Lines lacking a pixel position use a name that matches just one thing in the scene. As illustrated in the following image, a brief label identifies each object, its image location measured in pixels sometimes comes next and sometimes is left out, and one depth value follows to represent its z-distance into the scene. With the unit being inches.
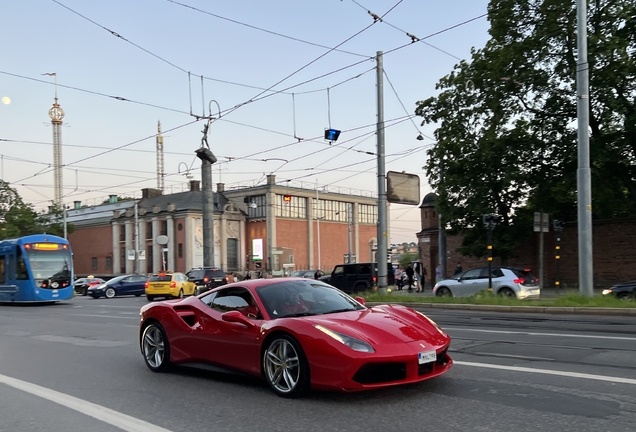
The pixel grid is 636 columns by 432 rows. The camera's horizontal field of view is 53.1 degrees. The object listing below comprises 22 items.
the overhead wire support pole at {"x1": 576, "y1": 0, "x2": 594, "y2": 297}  685.9
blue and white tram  1109.1
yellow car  1305.4
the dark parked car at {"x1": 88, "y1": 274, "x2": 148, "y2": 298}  1599.4
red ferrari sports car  239.6
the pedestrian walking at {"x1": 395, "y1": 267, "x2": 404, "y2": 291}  1468.3
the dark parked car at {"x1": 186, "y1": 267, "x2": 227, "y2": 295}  1330.0
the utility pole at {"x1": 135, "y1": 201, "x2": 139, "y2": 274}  2884.6
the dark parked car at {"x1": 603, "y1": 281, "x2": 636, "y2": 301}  734.5
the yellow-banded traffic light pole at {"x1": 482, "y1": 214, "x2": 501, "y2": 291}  868.7
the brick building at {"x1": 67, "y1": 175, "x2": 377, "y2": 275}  2790.4
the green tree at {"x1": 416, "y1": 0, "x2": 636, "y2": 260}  991.6
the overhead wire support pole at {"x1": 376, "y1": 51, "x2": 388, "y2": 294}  888.9
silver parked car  895.1
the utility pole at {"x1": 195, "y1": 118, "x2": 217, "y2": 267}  1221.7
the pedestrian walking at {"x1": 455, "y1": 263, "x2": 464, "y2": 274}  1311.5
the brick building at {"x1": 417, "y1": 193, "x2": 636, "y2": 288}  1122.7
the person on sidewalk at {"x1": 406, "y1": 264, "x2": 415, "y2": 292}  1392.3
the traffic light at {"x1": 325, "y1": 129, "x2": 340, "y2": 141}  936.9
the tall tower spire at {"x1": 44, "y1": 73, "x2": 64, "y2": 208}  3519.9
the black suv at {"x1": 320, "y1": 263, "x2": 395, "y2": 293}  1115.3
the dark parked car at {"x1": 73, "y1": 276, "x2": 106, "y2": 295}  1921.8
